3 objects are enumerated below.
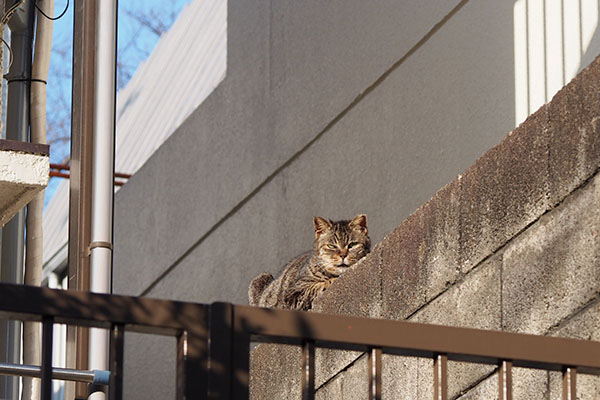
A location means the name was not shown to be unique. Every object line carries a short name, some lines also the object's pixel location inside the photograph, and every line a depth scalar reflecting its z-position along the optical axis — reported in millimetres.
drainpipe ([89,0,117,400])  8246
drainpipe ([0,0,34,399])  10268
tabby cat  12558
